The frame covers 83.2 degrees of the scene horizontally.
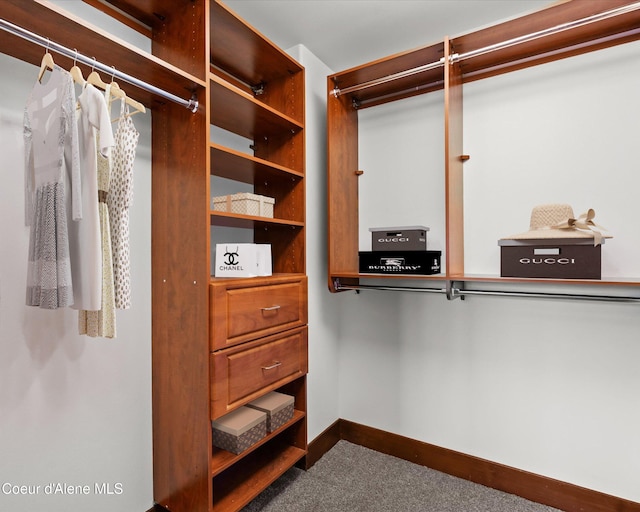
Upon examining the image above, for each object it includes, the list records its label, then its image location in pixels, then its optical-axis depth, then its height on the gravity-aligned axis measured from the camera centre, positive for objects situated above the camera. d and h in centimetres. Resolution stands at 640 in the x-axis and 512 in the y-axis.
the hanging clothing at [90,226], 107 +10
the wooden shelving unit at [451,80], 156 +97
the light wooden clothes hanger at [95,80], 116 +58
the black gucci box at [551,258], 146 -1
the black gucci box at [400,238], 185 +10
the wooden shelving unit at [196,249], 140 +4
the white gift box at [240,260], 161 -1
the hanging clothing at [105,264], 114 -2
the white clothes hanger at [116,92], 115 +54
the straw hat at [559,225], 149 +13
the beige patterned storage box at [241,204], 166 +26
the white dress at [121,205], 119 +18
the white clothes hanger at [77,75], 113 +58
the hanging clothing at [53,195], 101 +19
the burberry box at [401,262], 180 -3
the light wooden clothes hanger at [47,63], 107 +58
